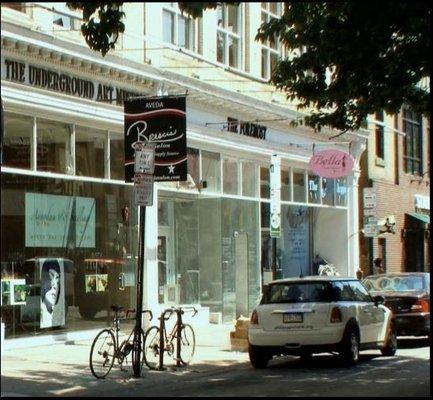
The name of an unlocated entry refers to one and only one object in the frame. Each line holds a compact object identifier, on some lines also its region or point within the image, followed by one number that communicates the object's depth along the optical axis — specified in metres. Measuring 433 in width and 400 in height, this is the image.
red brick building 31.38
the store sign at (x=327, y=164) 23.94
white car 14.77
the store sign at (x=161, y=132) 15.22
